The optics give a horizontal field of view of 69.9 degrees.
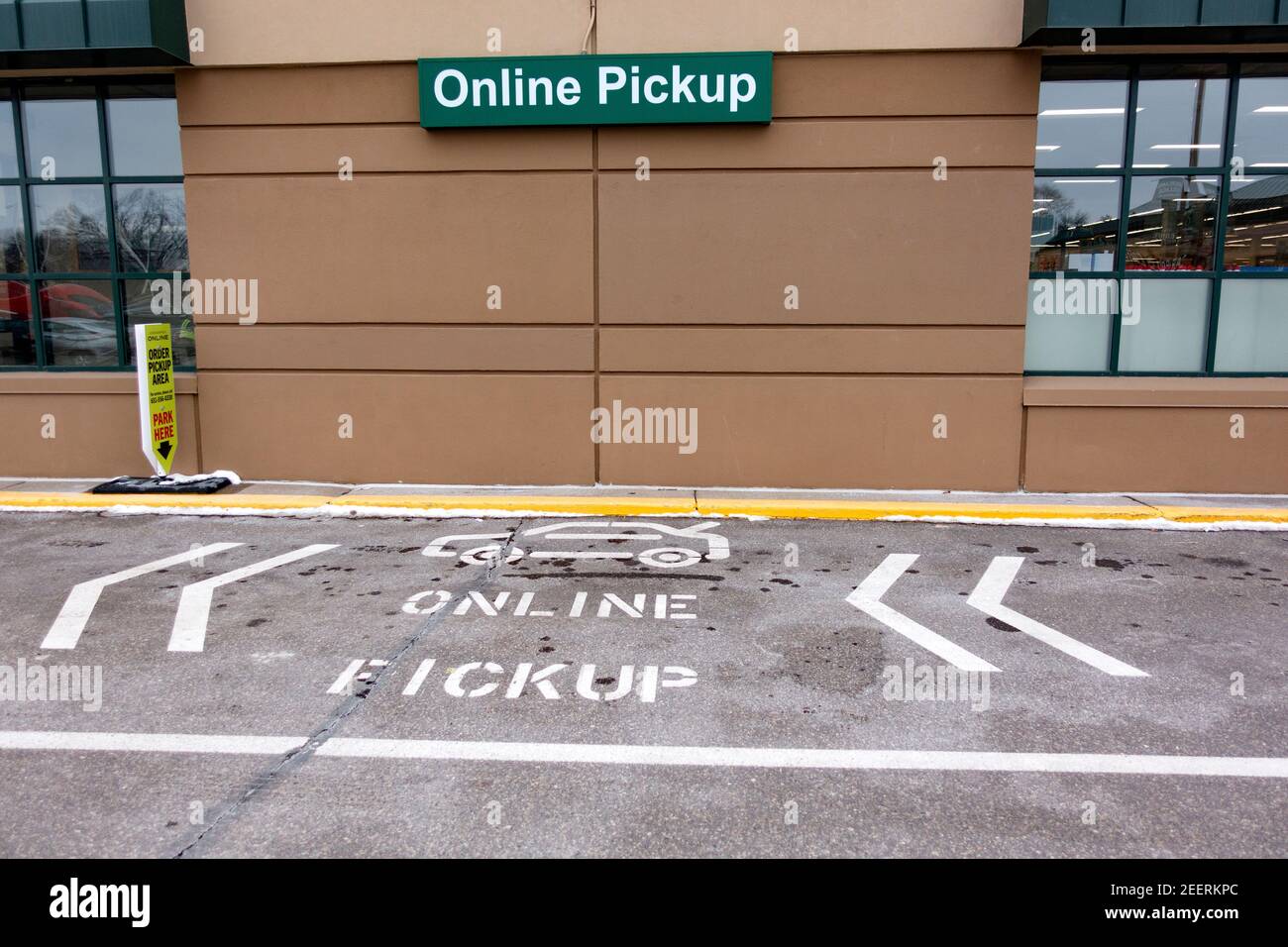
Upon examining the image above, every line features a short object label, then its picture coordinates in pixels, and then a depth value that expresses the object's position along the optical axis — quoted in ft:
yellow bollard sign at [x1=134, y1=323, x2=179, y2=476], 28.37
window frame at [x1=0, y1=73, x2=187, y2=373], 30.09
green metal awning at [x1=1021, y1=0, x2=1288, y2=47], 25.08
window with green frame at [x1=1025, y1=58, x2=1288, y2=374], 28.35
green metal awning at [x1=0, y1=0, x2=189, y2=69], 26.89
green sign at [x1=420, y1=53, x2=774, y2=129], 27.17
